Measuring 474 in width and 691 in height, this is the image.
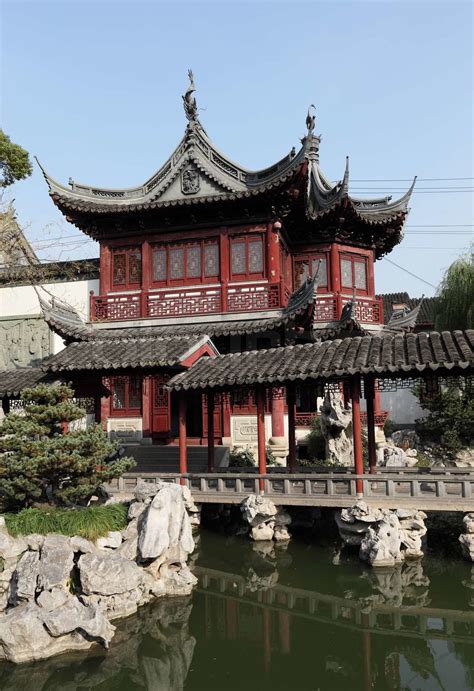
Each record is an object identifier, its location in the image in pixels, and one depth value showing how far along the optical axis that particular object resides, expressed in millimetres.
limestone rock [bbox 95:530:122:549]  9125
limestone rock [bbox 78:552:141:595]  7965
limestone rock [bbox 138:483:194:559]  8852
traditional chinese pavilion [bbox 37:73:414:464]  17062
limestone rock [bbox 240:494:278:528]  11508
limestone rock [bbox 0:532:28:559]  8555
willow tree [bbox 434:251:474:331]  22000
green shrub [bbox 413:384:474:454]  19078
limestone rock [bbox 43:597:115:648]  7094
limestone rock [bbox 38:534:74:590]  7746
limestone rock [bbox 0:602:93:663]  6910
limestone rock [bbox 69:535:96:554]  8523
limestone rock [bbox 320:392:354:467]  16134
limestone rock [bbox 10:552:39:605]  7684
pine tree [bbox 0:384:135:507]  9477
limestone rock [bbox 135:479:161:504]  10109
